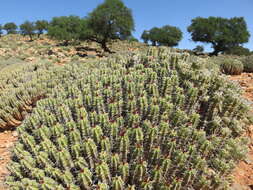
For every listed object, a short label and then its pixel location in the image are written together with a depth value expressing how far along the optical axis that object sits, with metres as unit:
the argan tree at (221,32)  30.66
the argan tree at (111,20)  25.91
